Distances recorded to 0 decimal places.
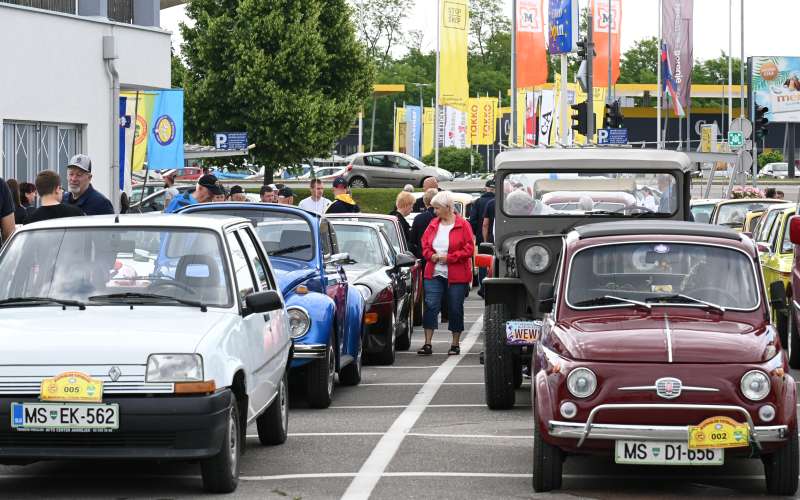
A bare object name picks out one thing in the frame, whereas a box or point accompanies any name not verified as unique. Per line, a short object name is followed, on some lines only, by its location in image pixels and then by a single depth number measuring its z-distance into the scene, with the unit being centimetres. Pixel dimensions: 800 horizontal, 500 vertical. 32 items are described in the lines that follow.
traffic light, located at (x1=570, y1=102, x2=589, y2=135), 4224
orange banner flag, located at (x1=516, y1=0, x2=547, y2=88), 4769
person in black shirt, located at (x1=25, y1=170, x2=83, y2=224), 1254
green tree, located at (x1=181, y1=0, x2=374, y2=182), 4862
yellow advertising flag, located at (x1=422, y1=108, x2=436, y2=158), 8481
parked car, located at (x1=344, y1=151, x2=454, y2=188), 6294
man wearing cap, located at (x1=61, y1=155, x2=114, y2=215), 1324
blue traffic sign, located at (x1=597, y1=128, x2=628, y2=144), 5559
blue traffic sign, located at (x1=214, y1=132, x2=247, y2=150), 4482
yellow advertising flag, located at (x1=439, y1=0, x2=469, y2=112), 5312
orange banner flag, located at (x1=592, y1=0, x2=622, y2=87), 6431
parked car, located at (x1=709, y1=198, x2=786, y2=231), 2431
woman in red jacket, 1667
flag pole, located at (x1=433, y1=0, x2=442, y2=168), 5292
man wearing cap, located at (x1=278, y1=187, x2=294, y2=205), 2245
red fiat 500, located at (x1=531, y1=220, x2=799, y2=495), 821
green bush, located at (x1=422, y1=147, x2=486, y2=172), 10594
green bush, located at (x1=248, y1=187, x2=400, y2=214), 5166
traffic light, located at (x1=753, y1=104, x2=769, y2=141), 4824
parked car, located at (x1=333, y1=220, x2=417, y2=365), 1580
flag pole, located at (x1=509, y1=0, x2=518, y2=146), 4686
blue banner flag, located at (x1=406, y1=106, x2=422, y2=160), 8404
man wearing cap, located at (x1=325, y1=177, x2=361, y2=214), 2164
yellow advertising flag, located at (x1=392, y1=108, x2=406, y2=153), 8825
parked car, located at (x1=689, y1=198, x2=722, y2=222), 2781
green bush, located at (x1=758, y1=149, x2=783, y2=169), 11381
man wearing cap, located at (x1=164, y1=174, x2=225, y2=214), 1702
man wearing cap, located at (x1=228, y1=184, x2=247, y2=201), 2133
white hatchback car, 787
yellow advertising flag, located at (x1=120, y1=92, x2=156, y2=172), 3250
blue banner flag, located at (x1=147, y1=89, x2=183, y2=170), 3206
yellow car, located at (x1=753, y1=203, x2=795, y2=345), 1683
